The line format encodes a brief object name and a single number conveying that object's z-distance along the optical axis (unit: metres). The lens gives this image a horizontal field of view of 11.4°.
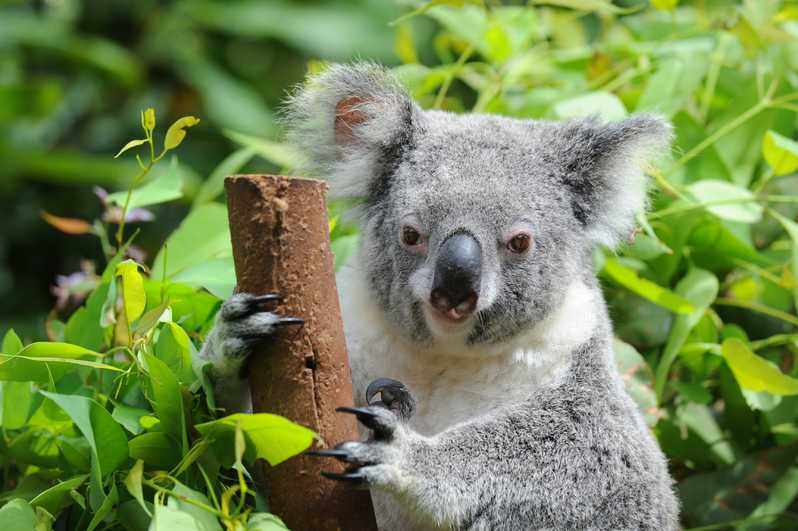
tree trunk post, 2.14
